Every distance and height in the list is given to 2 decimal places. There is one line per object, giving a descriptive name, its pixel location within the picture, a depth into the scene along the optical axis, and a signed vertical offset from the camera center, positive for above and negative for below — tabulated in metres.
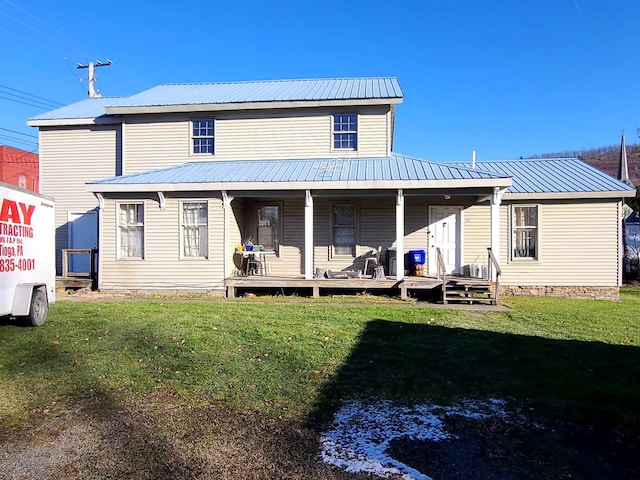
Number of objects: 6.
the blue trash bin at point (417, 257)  13.67 -0.50
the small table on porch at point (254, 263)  14.12 -0.71
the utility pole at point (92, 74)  26.09 +9.72
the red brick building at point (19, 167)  32.19 +5.53
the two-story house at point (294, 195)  13.13 +1.37
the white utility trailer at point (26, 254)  7.46 -0.24
